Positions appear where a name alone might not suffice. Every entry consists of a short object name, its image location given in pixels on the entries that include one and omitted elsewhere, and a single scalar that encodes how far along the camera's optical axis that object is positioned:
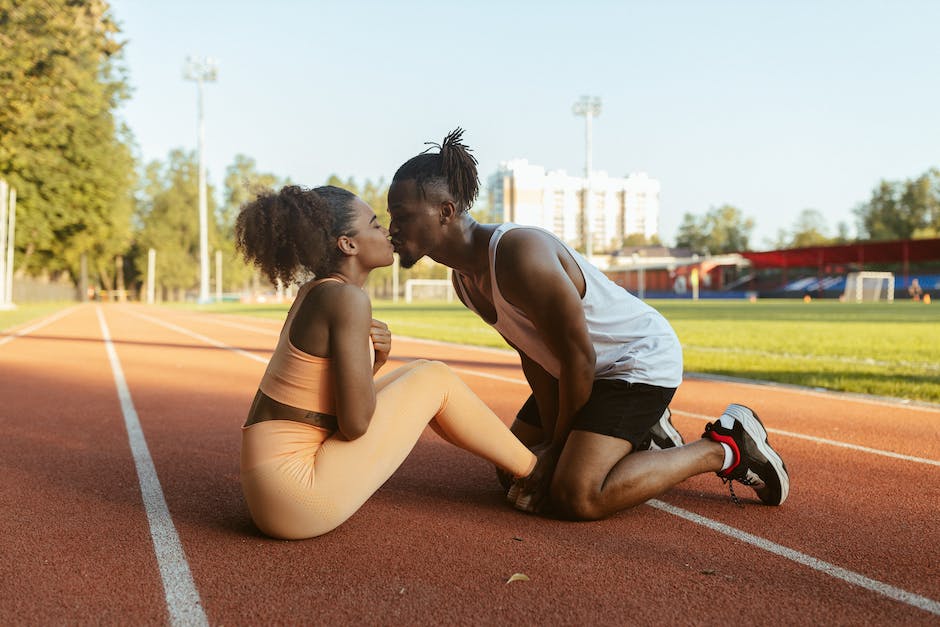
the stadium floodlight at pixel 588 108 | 63.93
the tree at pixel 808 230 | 99.94
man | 3.47
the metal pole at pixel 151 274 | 78.19
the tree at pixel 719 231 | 113.19
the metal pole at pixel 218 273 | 75.29
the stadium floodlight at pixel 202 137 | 52.28
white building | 120.50
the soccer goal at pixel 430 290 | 72.00
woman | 3.06
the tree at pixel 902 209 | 78.75
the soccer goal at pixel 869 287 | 53.34
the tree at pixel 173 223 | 82.56
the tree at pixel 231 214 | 86.81
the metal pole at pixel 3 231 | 32.57
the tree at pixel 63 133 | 18.28
